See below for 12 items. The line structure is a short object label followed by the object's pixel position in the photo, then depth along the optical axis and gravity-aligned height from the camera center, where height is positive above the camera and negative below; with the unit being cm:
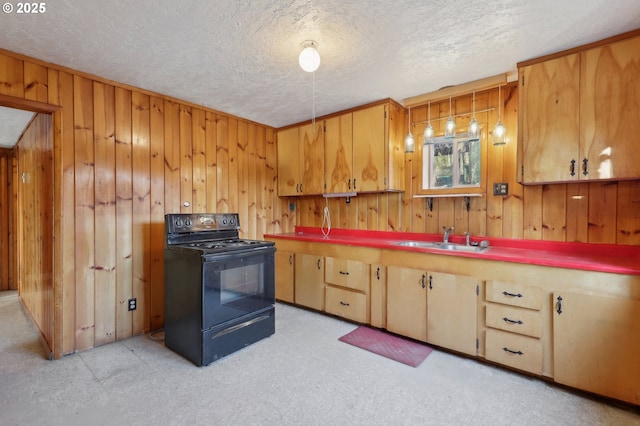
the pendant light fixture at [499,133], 251 +65
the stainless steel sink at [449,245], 269 -35
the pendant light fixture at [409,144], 297 +68
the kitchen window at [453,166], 289 +45
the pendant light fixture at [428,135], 279 +72
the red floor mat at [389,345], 241 -121
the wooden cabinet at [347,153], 314 +68
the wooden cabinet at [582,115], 197 +68
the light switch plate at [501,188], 268 +19
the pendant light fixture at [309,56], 202 +107
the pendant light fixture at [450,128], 264 +73
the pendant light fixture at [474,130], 257 +70
